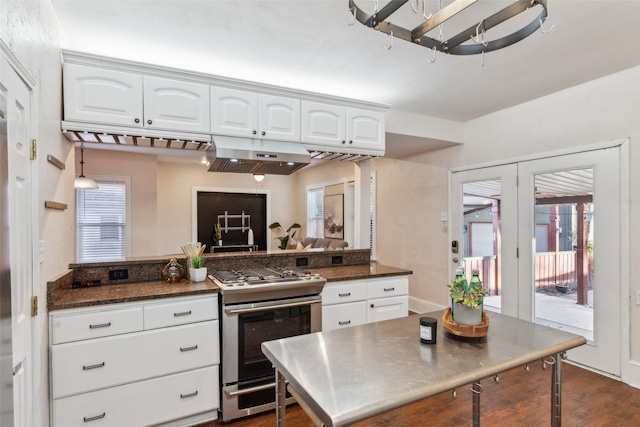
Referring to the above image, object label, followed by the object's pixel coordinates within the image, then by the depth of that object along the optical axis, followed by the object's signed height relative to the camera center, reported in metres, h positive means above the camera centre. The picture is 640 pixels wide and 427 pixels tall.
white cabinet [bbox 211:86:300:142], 2.61 +0.80
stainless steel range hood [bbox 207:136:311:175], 2.54 +0.46
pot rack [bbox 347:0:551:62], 1.30 +0.80
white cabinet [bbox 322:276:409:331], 2.69 -0.74
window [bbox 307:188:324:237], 6.72 +0.03
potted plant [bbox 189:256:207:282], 2.51 -0.43
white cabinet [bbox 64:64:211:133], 2.20 +0.79
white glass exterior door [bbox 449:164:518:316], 3.63 -0.17
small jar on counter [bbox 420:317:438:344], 1.50 -0.53
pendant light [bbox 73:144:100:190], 3.82 +0.35
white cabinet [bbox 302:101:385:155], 2.95 +0.78
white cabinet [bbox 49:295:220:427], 1.90 -0.91
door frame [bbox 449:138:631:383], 2.74 -0.39
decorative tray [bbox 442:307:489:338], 1.52 -0.53
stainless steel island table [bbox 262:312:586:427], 1.07 -0.58
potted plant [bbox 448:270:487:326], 1.53 -0.39
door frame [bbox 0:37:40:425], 1.60 -0.19
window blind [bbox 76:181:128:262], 4.94 -0.11
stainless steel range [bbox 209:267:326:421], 2.26 -0.79
